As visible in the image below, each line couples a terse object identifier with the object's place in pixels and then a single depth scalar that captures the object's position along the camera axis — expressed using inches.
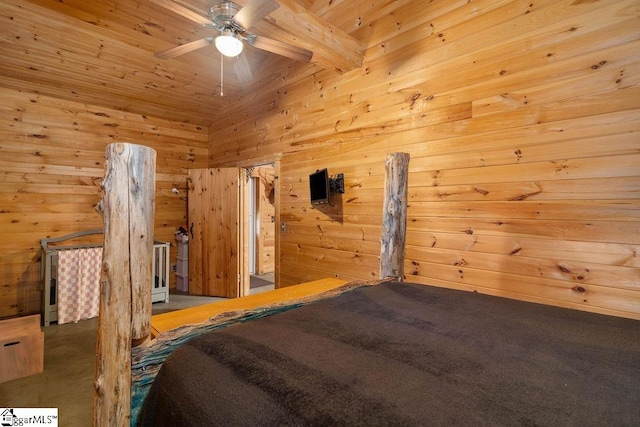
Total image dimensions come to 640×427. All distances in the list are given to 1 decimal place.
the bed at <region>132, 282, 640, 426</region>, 29.8
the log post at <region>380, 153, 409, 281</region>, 87.0
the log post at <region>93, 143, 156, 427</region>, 43.8
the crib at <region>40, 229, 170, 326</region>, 138.3
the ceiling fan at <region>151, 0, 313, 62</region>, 77.9
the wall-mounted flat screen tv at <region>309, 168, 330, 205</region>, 131.3
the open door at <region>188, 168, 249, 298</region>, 180.9
